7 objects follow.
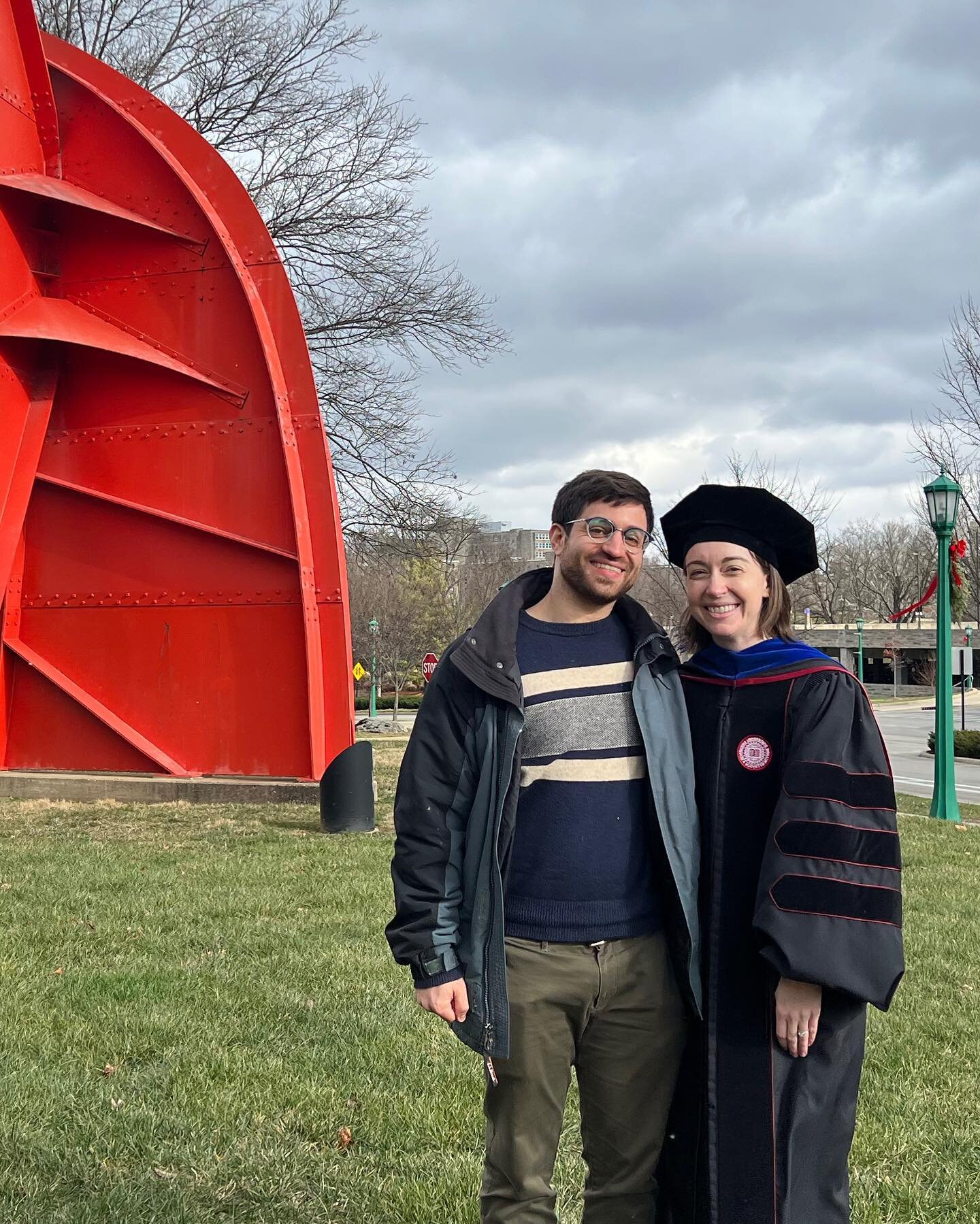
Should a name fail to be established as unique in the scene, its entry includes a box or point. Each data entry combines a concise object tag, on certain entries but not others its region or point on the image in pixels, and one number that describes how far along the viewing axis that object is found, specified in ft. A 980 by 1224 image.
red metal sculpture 33.96
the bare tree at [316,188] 65.62
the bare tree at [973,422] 69.03
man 8.38
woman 7.65
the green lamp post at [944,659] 44.60
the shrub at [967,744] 88.61
